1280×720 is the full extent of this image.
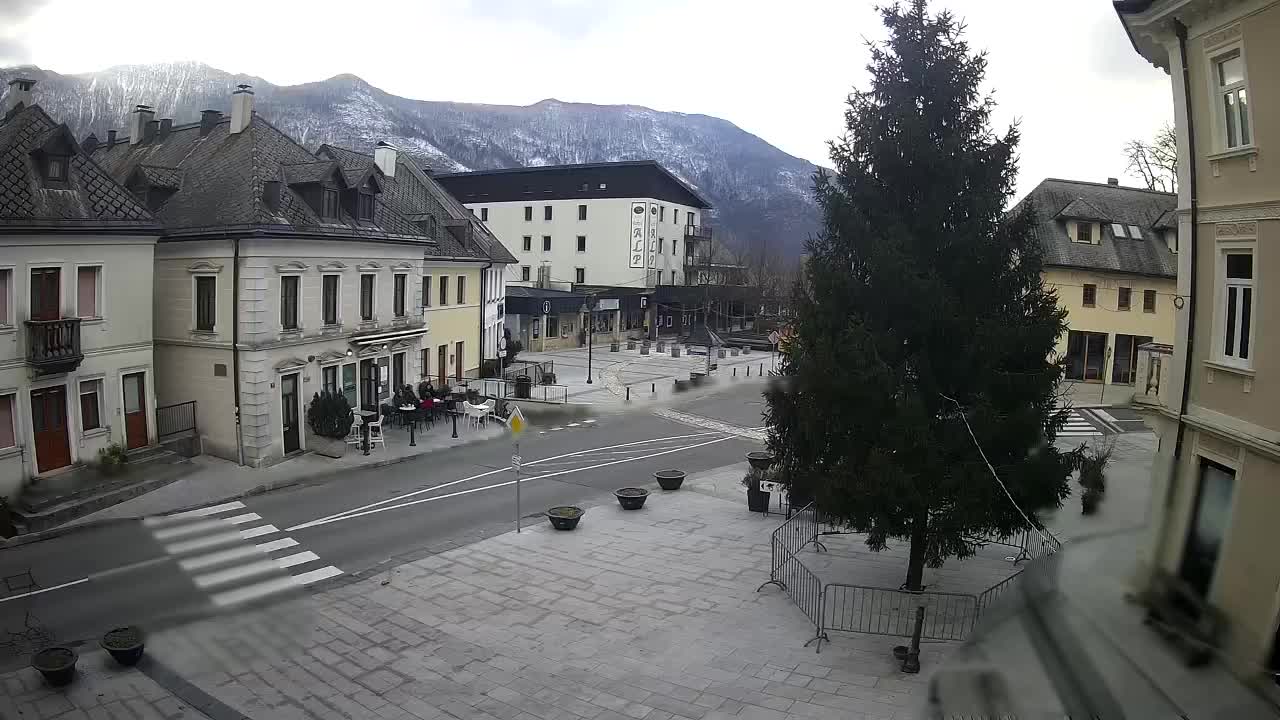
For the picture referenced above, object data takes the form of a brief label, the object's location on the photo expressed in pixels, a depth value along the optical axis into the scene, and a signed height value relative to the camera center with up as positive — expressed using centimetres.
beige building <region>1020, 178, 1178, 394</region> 1788 +111
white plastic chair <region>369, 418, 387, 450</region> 2550 -451
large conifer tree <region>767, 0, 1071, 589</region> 1042 -16
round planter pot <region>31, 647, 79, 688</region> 1020 -484
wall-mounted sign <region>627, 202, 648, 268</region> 6581 +552
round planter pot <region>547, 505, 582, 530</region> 1723 -467
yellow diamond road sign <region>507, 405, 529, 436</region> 1762 -276
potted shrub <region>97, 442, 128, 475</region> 1972 -428
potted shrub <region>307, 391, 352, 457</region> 2491 -392
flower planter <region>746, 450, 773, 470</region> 1908 -382
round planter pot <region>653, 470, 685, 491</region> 2117 -463
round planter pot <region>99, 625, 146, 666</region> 1084 -485
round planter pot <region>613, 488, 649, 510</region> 1897 -462
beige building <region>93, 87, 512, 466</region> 2267 +46
